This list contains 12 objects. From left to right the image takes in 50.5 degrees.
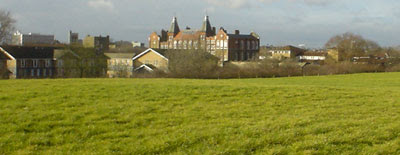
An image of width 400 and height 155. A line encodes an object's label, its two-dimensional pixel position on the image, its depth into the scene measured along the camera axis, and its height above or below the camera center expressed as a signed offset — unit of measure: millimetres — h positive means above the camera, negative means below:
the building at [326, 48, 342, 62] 89062 +3834
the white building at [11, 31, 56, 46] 119031 +10166
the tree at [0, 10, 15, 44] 59106 +6406
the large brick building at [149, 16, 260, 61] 100819 +7971
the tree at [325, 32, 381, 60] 89625 +5932
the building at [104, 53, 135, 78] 58406 +388
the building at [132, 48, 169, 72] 69662 +2250
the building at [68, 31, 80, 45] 118312 +10375
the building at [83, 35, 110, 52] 112050 +8558
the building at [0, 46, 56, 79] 64562 +1913
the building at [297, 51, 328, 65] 99775 +4178
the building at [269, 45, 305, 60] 109069 +5773
